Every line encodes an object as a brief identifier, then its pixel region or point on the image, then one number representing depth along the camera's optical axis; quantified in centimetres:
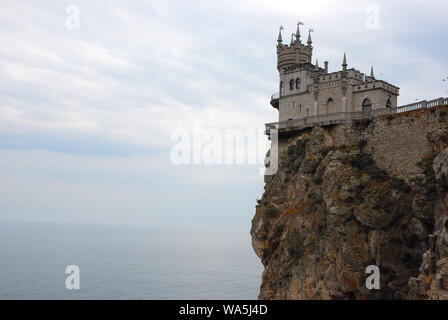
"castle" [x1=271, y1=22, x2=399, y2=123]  4500
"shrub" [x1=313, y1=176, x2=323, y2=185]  4184
